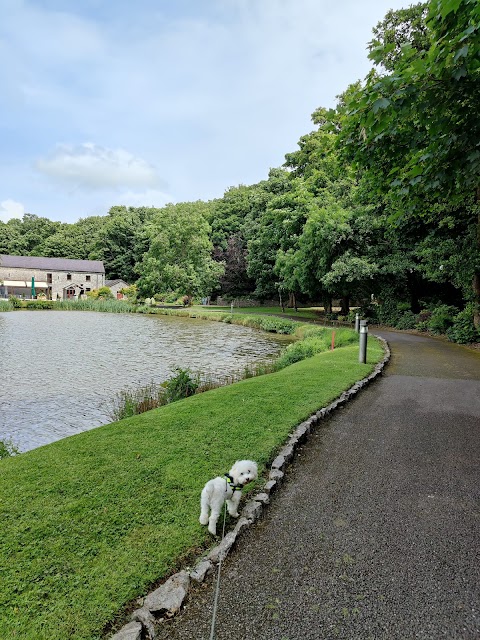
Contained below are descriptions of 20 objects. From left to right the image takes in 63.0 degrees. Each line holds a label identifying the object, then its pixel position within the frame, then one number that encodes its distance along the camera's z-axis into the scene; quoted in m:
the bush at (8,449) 5.37
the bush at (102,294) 51.88
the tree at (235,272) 44.44
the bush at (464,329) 15.05
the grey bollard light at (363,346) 10.25
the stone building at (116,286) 60.50
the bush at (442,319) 17.94
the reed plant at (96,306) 43.37
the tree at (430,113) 3.98
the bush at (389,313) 23.16
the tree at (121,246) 67.62
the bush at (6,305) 41.44
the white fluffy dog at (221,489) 3.06
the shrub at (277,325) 24.19
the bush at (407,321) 21.22
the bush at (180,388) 8.31
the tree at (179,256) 46.94
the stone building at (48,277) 59.28
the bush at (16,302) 44.74
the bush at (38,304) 45.59
